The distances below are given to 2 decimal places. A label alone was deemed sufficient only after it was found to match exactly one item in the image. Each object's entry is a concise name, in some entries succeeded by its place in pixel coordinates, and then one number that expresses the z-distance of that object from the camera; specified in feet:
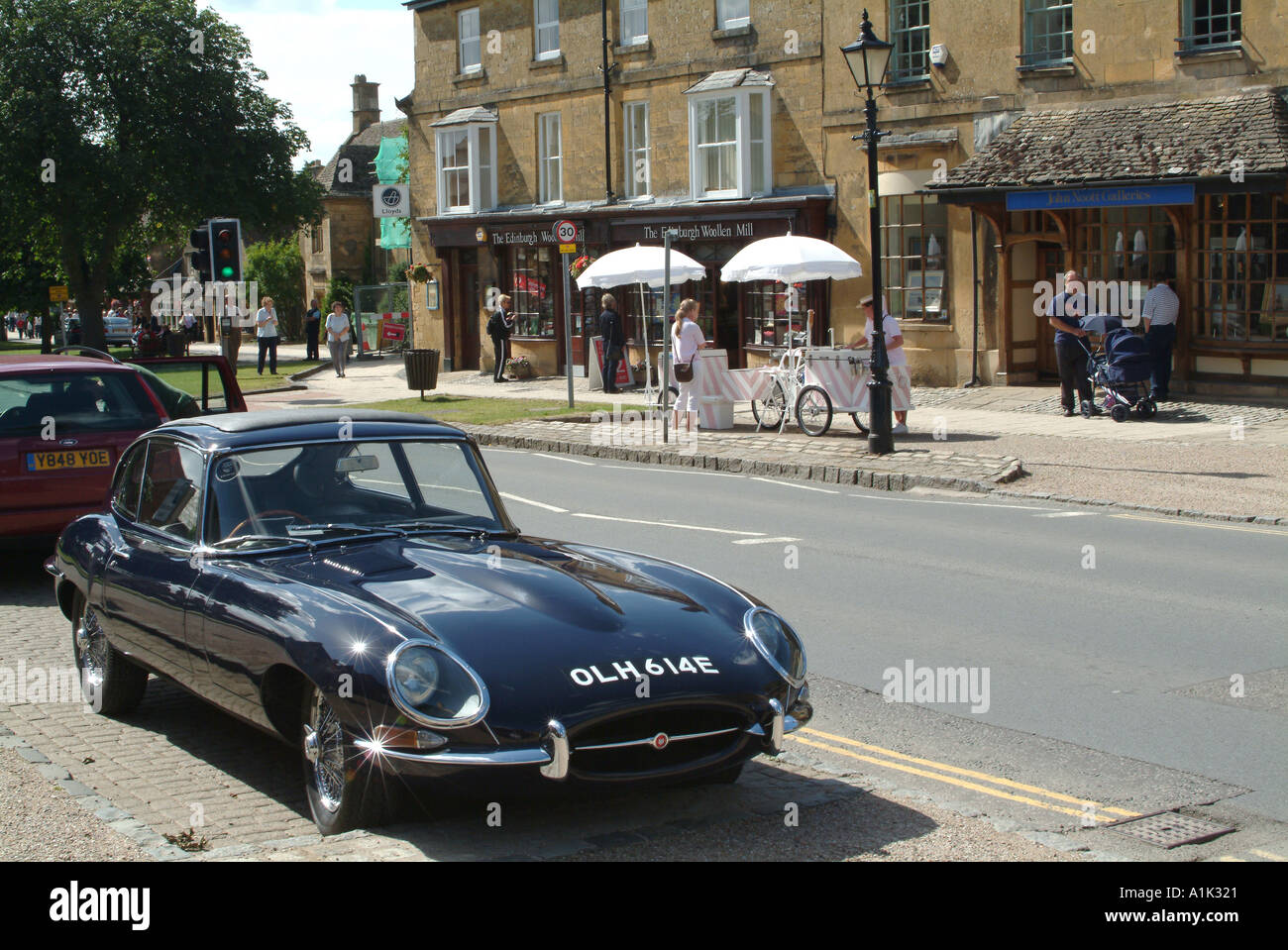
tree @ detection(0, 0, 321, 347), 135.95
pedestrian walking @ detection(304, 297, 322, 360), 141.38
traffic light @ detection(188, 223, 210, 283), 69.31
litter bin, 89.56
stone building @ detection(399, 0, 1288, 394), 70.79
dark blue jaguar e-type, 16.14
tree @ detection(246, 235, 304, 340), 188.71
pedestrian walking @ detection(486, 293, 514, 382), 106.22
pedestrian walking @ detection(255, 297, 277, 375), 127.03
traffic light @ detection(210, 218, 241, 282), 69.56
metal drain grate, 17.67
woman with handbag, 68.44
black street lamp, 57.06
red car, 33.94
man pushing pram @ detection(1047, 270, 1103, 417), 65.72
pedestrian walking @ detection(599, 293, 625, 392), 94.27
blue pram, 63.93
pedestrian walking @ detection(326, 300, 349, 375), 123.13
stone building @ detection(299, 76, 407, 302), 203.62
